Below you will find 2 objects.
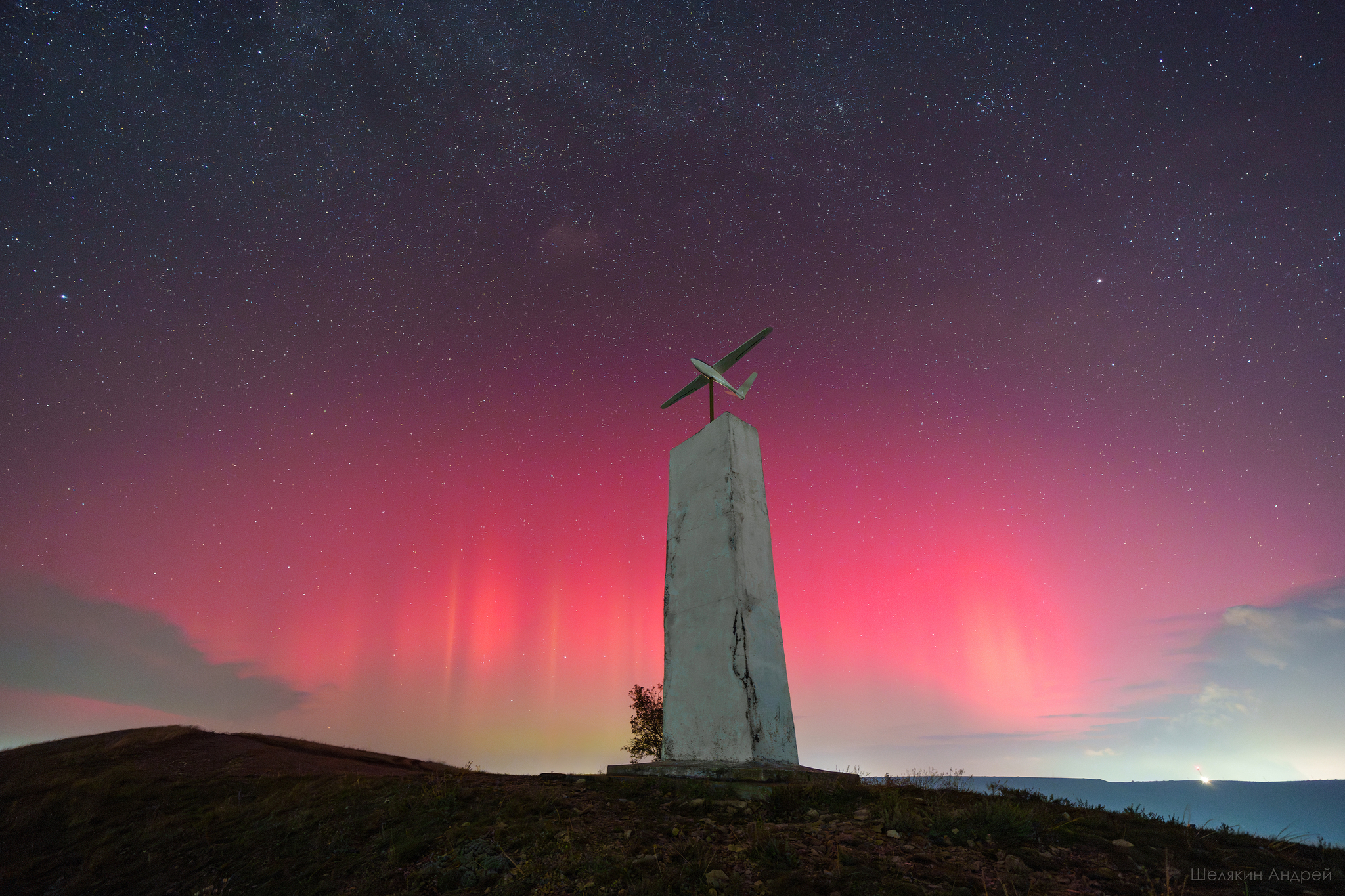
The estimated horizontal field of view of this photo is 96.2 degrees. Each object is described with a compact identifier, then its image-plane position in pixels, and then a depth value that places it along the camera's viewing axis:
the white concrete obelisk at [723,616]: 10.23
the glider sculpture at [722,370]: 15.61
